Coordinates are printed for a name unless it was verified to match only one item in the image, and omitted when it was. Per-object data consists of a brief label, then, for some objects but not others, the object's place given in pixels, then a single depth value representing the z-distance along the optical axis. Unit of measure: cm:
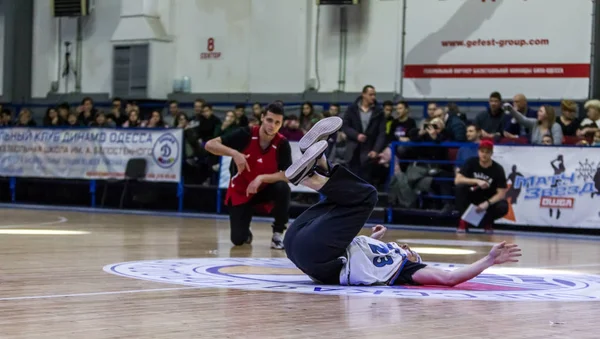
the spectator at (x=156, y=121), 2053
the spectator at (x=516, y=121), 1698
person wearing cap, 1606
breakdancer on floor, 746
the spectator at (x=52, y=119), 2197
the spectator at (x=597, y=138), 1622
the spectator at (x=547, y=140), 1655
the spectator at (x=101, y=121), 2088
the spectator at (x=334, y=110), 1838
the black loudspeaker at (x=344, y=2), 2123
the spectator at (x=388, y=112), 1836
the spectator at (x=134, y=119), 2088
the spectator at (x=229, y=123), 1939
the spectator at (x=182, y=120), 2023
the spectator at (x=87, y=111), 2178
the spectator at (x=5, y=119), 2281
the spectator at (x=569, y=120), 1686
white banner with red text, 1842
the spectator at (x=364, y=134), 1753
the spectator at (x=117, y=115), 2138
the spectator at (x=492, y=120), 1741
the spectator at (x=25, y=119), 2253
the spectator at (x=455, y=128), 1756
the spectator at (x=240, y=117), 1950
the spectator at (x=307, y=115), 1908
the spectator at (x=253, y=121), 1908
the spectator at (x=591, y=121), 1638
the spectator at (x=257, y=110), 1952
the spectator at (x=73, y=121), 2147
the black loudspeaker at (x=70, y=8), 2502
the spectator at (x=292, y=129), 1873
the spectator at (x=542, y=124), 1659
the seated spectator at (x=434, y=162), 1755
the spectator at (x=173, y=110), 2095
